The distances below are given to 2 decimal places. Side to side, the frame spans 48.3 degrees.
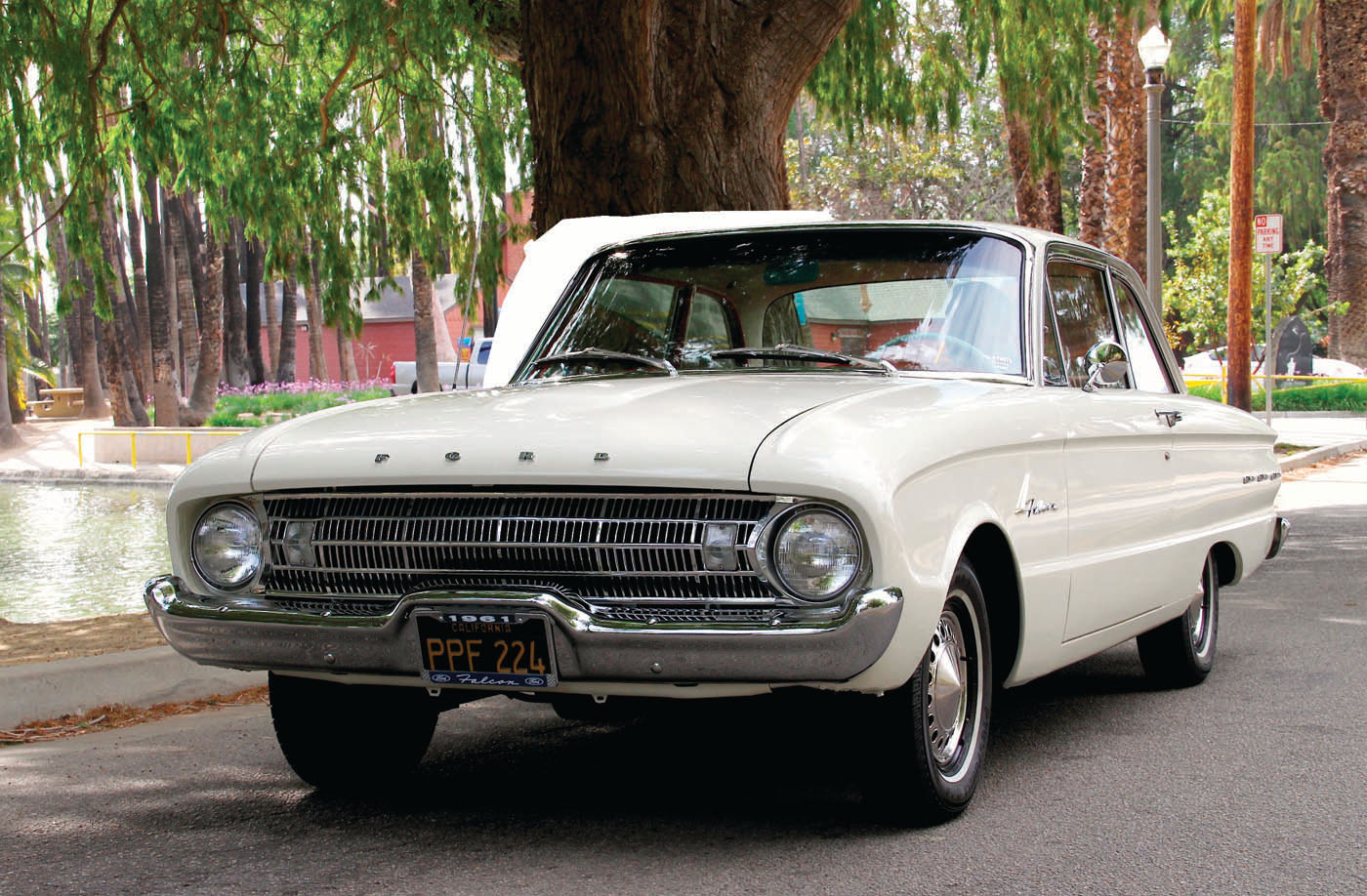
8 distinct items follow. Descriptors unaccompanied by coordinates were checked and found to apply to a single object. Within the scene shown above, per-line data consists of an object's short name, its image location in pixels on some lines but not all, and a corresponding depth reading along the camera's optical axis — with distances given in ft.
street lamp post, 56.93
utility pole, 68.80
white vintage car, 12.15
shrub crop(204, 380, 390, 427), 113.60
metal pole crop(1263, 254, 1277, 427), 67.36
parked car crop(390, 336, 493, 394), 133.28
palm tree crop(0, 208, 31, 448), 123.65
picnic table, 188.55
